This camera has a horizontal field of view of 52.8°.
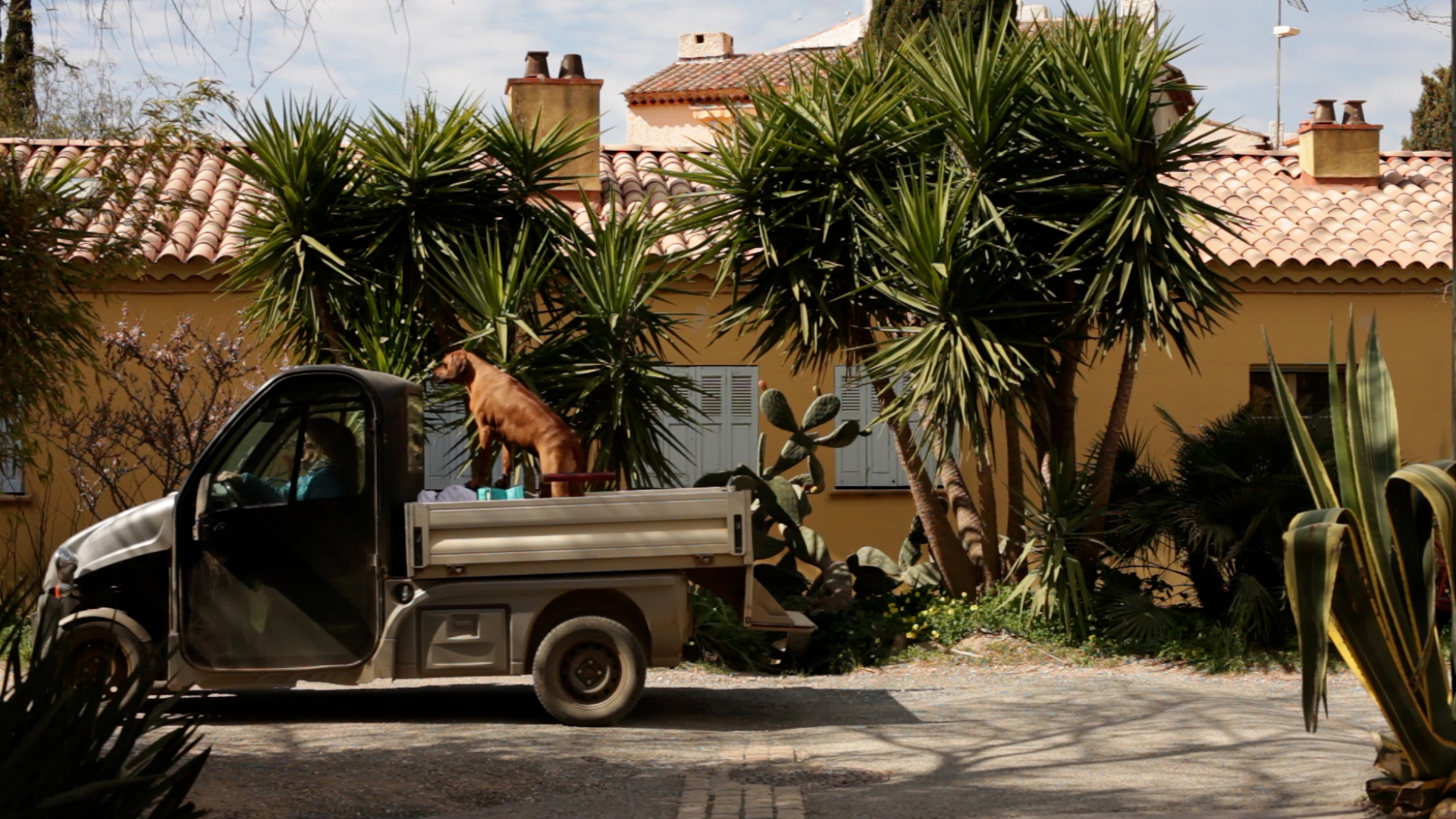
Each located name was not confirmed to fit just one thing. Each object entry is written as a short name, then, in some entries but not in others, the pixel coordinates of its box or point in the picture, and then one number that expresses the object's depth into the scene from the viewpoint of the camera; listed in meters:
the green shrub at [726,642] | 9.94
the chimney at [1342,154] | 16.03
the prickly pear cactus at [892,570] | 11.22
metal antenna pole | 27.29
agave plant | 4.96
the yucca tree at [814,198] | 10.30
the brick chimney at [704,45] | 34.25
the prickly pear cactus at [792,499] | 10.79
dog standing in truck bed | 7.82
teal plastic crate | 7.71
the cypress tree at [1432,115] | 31.66
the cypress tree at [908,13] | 16.20
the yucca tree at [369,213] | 10.12
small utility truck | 7.15
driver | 7.23
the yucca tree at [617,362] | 9.85
